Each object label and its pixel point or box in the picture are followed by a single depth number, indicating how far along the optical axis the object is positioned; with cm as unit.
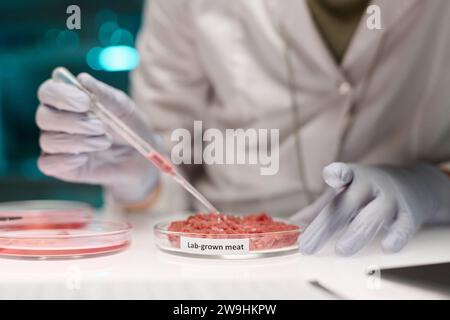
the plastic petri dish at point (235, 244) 64
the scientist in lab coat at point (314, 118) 68
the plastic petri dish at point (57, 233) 65
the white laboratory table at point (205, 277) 58
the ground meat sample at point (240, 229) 64
